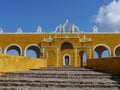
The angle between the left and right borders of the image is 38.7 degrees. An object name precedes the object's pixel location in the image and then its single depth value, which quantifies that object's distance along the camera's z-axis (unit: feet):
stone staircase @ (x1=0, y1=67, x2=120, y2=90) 18.97
